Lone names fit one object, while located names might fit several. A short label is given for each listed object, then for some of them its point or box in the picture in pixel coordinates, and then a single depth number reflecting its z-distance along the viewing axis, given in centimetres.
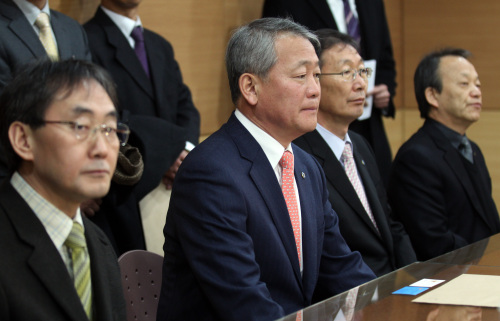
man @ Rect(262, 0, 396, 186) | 430
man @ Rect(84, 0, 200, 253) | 315
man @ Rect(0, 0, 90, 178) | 279
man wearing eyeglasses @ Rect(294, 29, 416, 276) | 304
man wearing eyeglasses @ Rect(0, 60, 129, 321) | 167
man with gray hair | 212
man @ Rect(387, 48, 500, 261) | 356
